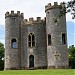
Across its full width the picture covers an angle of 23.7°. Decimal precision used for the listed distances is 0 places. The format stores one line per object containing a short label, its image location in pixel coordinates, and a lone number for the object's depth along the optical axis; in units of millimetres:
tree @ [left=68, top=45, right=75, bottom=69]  35364
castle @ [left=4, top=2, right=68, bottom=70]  27552
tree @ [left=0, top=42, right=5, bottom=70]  43664
